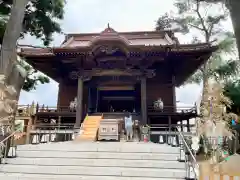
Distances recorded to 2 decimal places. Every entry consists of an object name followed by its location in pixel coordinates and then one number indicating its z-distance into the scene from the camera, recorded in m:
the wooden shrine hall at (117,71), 11.30
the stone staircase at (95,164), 5.07
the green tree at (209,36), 12.33
